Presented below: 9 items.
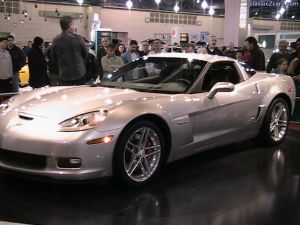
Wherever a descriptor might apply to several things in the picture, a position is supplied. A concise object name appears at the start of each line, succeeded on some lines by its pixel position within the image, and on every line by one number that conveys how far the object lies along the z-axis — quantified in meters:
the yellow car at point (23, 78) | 14.05
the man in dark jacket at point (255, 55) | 8.59
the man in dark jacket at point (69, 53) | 6.61
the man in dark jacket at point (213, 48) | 10.75
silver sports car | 3.82
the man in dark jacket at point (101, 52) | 8.21
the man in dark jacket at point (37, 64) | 8.46
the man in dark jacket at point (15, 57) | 9.31
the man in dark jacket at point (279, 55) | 9.13
